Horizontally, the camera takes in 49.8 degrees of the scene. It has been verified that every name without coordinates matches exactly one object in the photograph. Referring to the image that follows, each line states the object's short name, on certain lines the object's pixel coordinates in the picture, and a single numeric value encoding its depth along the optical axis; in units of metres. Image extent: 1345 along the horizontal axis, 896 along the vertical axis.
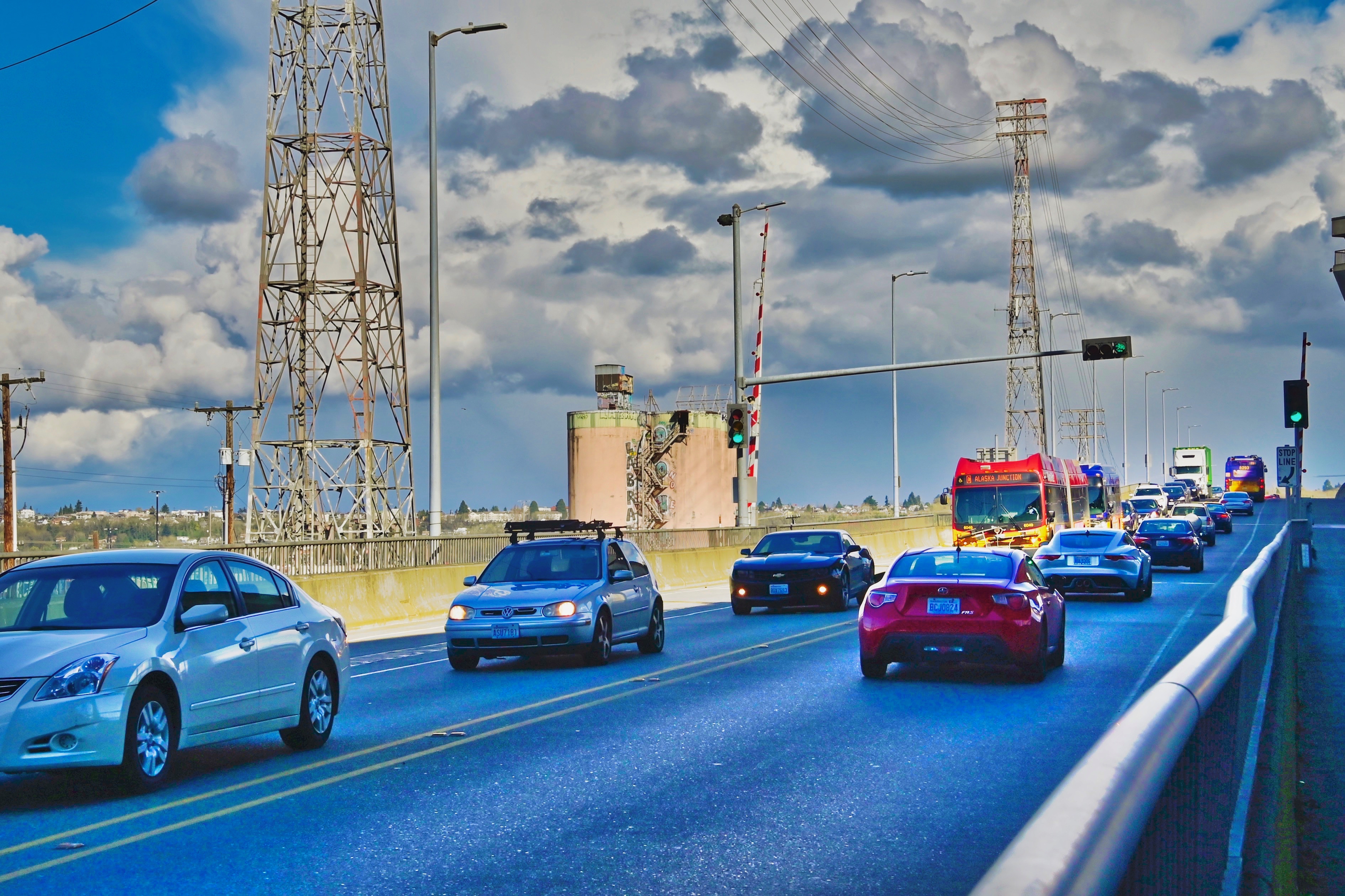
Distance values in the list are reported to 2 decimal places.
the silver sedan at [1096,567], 25.77
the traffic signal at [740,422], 34.56
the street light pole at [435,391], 26.98
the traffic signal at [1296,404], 28.42
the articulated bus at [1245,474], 102.56
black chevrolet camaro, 24.56
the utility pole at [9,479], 54.66
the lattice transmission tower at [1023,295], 70.25
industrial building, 78.38
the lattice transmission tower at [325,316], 50.16
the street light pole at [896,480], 56.22
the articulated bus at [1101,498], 44.72
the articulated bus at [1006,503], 35.19
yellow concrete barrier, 22.62
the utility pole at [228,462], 62.66
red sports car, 14.24
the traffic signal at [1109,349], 35.31
